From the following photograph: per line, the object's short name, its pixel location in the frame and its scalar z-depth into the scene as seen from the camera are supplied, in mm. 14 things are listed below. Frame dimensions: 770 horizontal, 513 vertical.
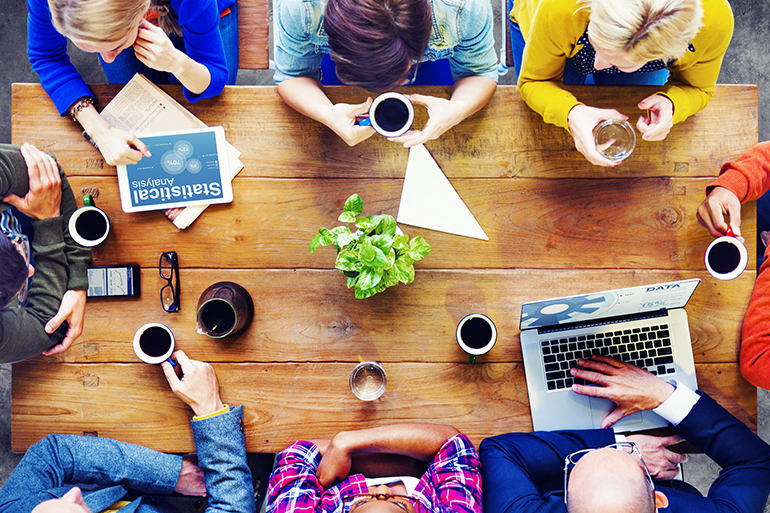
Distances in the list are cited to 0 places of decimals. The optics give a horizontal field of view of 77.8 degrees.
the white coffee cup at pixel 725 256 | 1317
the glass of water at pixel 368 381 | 1438
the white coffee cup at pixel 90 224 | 1442
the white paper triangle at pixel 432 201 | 1485
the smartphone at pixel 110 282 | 1467
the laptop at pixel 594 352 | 1457
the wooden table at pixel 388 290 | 1465
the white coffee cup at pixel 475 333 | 1410
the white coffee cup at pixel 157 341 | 1427
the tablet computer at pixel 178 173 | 1477
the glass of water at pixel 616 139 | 1419
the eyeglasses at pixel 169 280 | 1465
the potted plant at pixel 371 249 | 1197
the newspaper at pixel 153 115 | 1482
